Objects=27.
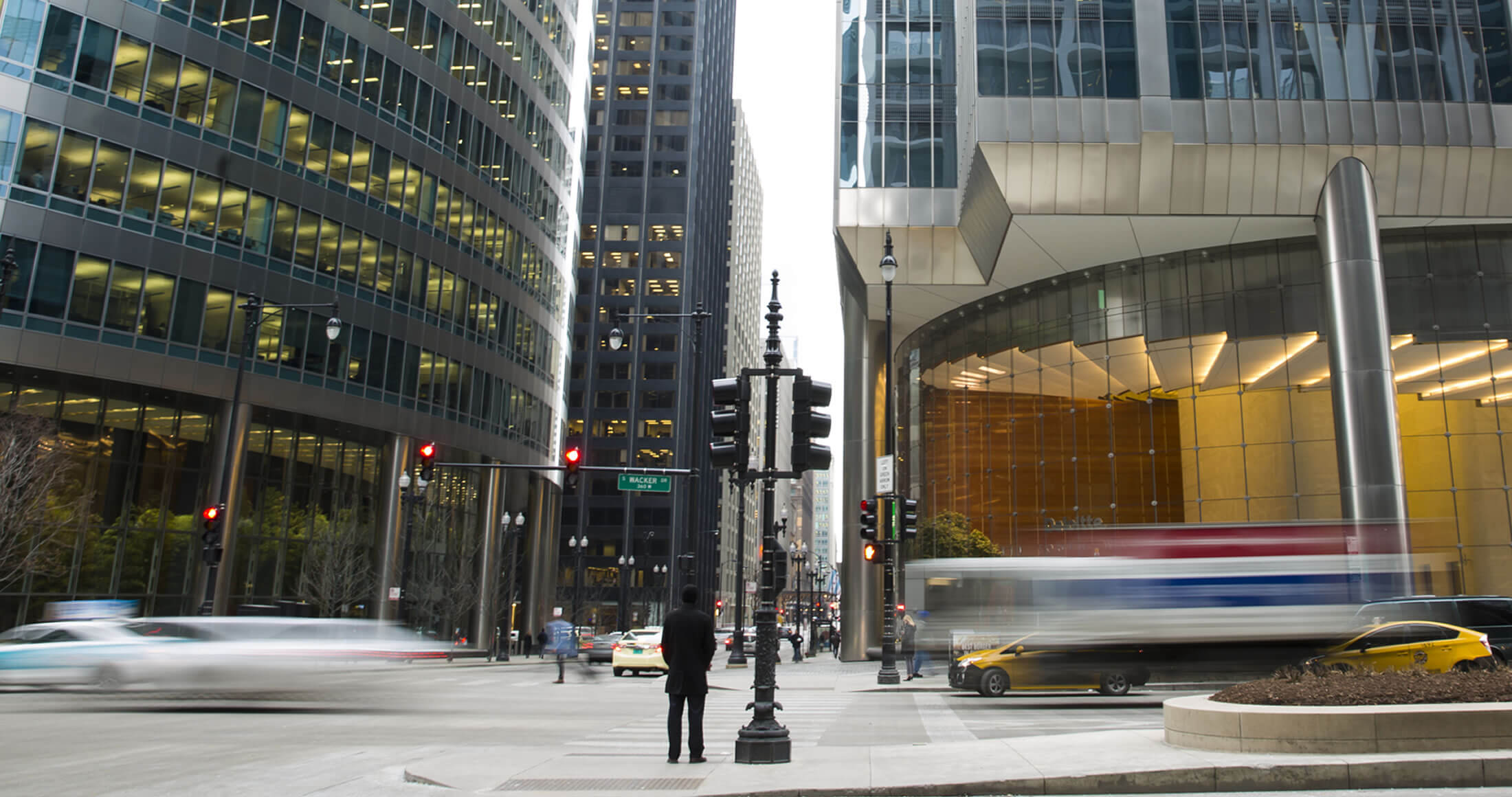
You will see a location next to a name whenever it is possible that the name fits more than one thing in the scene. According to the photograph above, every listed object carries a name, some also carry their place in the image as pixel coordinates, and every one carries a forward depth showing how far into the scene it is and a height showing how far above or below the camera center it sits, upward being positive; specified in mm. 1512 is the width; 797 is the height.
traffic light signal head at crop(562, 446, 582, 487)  25453 +3002
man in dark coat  10320 -755
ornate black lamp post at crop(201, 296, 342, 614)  27469 +4493
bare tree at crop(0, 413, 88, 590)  27156 +1929
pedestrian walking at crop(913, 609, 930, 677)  28953 -1788
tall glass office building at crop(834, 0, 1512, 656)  32375 +12680
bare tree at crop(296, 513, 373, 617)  40344 +86
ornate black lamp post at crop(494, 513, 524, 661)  46688 -78
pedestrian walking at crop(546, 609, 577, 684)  28828 -1756
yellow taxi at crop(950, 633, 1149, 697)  20125 -1547
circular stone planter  8750 -1092
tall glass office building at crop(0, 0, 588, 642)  32438 +11548
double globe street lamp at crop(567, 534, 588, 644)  55631 +749
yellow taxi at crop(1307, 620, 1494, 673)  17547 -767
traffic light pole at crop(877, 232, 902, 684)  26391 +630
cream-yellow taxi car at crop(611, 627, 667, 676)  32812 -2390
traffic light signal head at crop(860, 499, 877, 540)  26391 +1814
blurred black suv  18859 -135
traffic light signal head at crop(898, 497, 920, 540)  26469 +1778
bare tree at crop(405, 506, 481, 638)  48500 -28
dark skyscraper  111250 +36098
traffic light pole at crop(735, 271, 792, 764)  10062 -671
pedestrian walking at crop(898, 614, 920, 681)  31095 -1591
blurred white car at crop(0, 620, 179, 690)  17266 -1592
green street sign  27625 +2765
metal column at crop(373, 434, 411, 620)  44250 +2651
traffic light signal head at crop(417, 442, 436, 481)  26330 +3085
